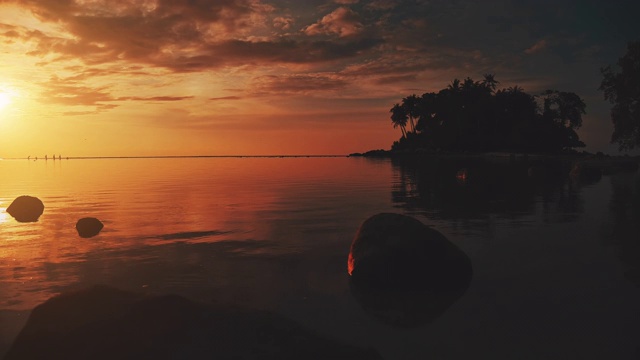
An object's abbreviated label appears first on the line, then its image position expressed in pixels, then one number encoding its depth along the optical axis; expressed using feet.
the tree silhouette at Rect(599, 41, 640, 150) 133.49
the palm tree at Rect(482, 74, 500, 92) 311.47
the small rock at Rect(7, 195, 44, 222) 52.49
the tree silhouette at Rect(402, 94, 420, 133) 395.14
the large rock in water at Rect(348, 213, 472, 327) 21.54
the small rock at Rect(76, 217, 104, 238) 40.02
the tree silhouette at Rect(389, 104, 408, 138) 412.98
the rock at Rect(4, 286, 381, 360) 12.37
